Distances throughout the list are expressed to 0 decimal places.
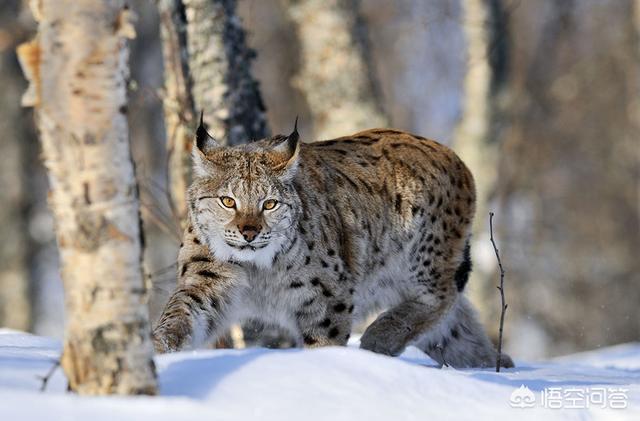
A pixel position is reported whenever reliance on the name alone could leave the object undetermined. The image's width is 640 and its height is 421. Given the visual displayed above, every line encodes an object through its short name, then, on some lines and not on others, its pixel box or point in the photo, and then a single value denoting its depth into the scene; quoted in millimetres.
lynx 10500
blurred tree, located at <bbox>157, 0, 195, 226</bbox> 13836
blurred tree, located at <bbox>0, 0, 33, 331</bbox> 33312
